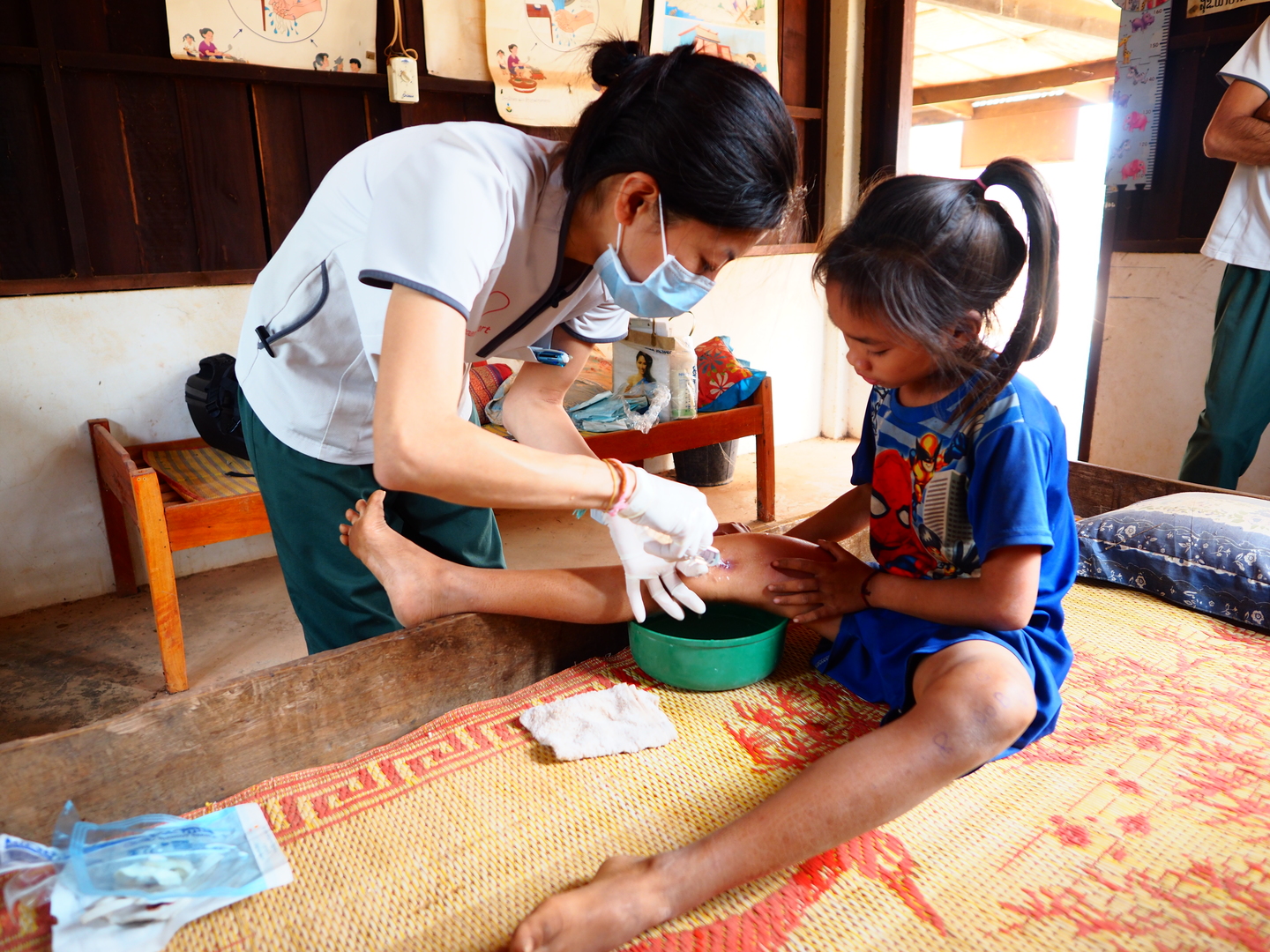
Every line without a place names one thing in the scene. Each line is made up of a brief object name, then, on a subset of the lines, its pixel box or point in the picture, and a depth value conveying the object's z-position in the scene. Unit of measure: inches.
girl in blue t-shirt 38.6
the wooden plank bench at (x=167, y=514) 81.3
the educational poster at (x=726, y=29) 145.6
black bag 100.6
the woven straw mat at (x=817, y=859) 36.9
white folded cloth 49.0
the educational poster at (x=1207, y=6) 115.6
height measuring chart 125.1
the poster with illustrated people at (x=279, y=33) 103.7
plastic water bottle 119.3
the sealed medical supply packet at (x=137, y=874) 35.5
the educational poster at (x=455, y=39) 121.0
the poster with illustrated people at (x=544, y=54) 126.0
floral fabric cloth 132.2
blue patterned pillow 64.6
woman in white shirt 37.4
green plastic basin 53.2
